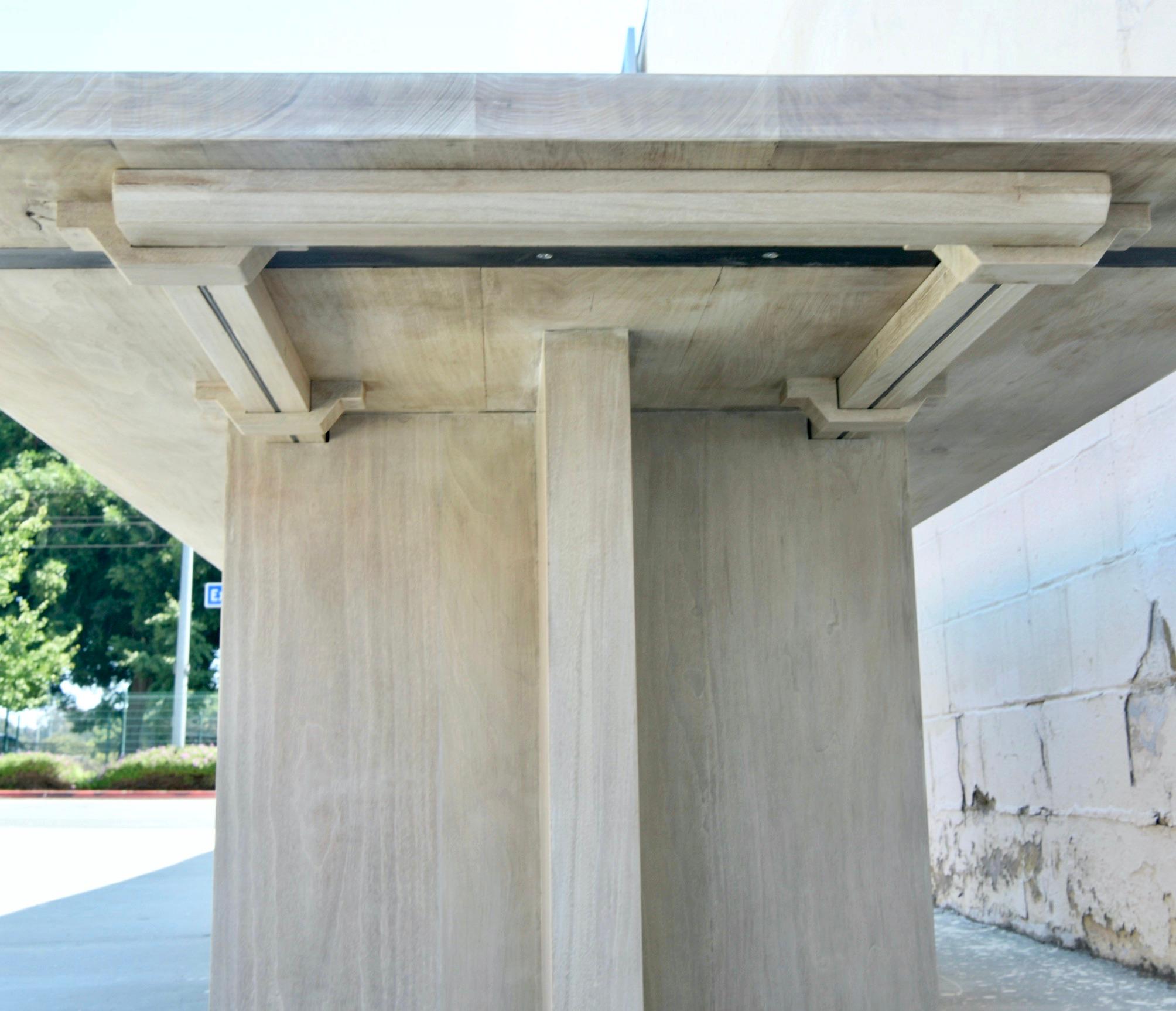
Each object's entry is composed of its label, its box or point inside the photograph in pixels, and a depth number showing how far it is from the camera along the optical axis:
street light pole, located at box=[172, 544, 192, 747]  20.36
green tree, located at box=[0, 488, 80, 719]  20.31
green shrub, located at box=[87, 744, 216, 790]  17.05
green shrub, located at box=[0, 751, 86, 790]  17.47
